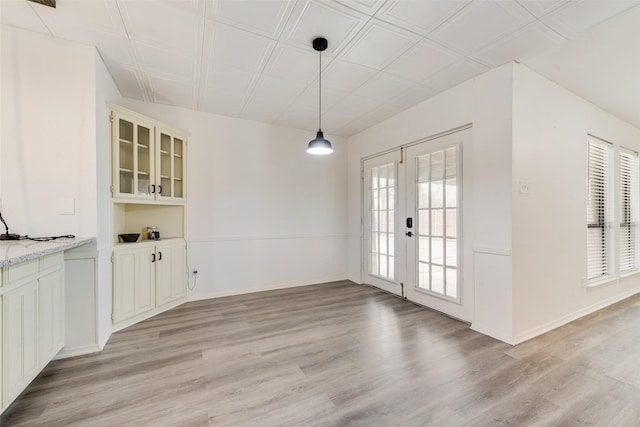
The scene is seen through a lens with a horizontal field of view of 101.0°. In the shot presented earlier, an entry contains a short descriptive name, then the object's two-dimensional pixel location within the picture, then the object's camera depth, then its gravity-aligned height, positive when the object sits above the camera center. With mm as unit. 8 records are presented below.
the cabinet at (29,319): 1480 -690
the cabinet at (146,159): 2939 +699
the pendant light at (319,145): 2861 +756
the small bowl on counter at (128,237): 3182 -276
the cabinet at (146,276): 2912 -767
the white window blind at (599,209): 3551 +70
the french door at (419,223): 3236 -125
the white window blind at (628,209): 4023 +78
